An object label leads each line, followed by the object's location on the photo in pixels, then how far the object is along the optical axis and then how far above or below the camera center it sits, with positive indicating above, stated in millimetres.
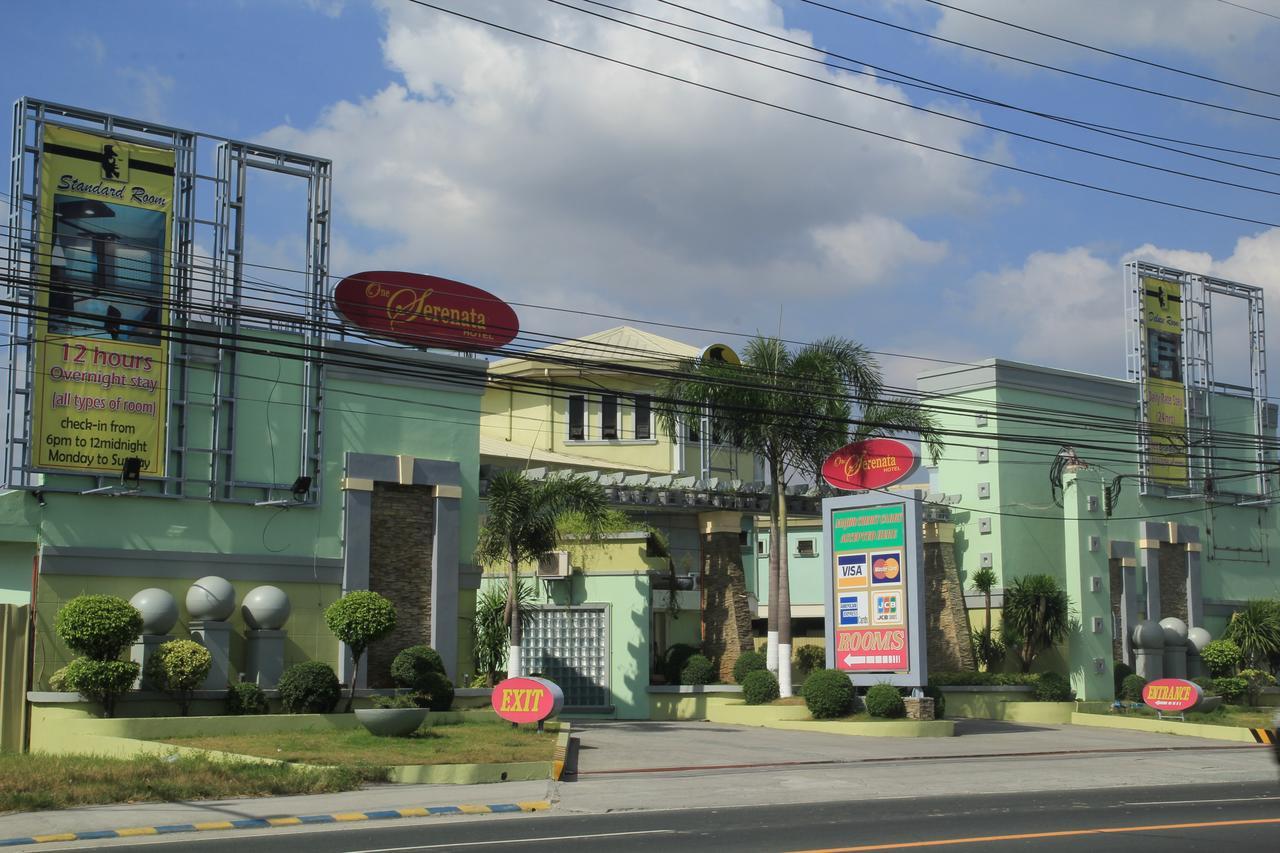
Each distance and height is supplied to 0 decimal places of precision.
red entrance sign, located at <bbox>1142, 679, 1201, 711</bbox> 37219 -3578
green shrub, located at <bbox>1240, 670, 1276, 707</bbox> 42531 -3727
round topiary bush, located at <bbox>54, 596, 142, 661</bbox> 25578 -1177
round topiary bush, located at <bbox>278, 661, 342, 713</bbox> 27766 -2570
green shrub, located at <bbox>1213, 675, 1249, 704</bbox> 41094 -3676
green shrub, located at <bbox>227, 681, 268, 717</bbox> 27719 -2769
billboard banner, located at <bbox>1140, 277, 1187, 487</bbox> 47375 +6734
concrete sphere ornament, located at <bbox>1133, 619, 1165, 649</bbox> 42906 -2227
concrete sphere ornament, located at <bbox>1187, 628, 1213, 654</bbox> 44688 -2423
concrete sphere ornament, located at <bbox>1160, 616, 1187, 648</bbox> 43844 -2115
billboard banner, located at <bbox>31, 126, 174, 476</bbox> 27578 +5349
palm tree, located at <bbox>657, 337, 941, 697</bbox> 35594 +3998
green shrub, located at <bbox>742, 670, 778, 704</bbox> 35281 -3191
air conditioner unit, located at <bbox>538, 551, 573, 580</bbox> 37250 -84
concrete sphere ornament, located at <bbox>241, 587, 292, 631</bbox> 28812 -962
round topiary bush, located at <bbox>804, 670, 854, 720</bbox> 32906 -3147
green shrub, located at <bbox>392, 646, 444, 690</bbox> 29734 -2265
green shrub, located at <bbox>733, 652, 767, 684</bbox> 37219 -2727
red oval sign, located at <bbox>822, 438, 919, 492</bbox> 32406 +2402
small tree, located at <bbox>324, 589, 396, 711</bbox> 28359 -1167
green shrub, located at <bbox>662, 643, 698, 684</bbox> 38875 -2741
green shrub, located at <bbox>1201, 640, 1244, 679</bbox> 42812 -2895
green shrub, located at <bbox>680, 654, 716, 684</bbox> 37688 -2973
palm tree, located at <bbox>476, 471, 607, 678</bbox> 31500 +1107
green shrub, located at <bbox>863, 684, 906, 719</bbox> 32375 -3280
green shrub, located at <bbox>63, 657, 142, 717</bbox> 25672 -2174
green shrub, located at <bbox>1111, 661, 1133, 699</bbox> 43062 -3436
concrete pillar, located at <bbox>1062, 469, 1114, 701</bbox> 41750 -537
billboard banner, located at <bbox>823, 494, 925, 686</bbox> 32500 -631
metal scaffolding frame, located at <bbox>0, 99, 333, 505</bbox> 27297 +5674
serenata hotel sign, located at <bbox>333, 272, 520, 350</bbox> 31203 +5932
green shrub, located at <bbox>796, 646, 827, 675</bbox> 43656 -3054
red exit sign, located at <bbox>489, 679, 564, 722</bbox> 27734 -2775
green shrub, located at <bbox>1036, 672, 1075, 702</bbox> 40125 -3646
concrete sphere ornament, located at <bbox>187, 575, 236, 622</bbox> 28141 -757
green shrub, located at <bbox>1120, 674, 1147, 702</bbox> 41656 -3717
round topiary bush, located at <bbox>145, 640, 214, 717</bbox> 26812 -2055
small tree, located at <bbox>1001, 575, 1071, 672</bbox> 41562 -1555
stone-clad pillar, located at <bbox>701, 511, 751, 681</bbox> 39375 -851
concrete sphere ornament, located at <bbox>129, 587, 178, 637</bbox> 27312 -935
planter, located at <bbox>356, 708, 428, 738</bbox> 25672 -2959
